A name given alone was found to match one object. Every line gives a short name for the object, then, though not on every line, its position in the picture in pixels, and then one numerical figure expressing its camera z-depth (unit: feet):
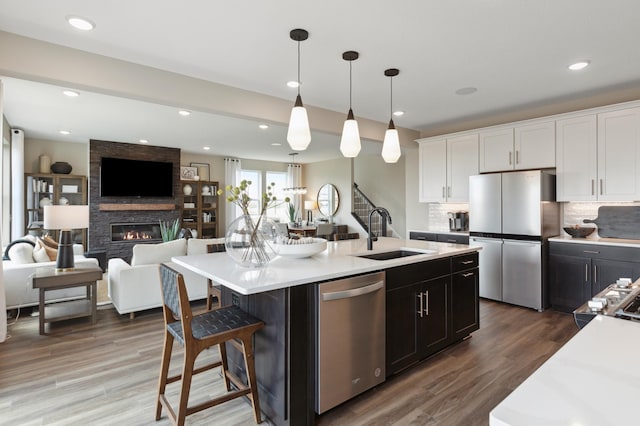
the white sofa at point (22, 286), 12.64
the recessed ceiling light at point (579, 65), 10.46
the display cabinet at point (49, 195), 22.44
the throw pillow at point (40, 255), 13.99
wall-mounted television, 23.97
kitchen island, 6.34
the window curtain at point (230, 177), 31.55
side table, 11.43
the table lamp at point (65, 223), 12.11
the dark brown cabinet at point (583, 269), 11.93
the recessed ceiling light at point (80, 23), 8.04
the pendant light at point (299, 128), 8.19
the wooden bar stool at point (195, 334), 5.93
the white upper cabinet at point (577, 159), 13.02
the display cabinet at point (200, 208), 29.01
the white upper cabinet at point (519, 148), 14.07
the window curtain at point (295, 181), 35.60
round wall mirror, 32.83
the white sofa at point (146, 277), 12.49
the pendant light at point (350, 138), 9.13
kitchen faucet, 10.07
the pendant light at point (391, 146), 9.97
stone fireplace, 23.71
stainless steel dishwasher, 6.72
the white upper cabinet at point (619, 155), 12.14
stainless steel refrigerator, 13.52
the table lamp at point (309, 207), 34.19
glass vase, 7.29
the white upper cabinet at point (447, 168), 16.52
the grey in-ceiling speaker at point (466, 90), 12.78
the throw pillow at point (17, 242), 14.19
